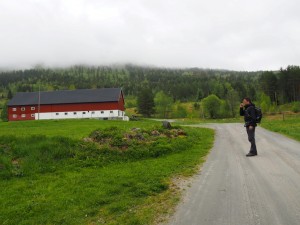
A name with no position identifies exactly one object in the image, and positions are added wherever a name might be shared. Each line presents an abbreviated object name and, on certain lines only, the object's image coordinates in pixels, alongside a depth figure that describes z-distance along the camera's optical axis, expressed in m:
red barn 81.62
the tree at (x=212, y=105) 107.62
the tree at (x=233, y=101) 111.19
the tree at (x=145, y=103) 115.81
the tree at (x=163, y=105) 127.25
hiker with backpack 14.43
